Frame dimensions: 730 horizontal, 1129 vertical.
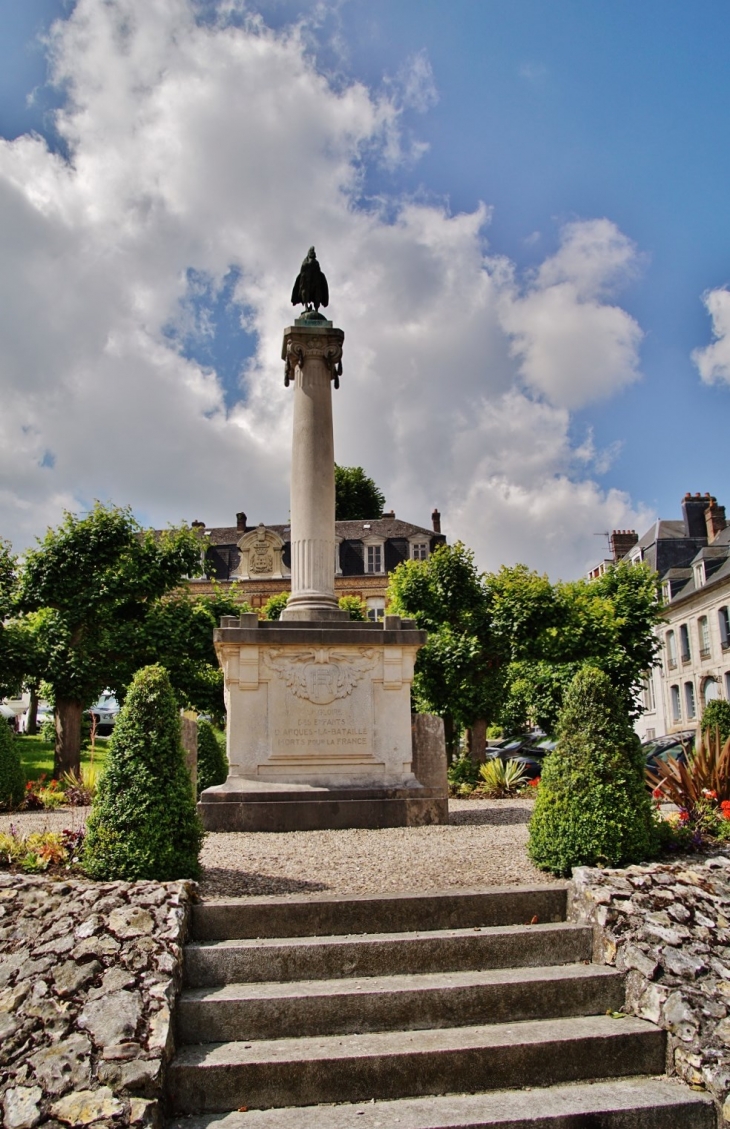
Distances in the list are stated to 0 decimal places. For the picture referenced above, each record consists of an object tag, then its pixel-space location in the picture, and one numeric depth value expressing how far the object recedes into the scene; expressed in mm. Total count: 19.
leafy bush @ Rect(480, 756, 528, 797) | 17172
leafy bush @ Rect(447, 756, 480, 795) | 19547
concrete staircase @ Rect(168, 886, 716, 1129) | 4461
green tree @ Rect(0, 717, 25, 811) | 12883
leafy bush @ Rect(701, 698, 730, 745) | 14016
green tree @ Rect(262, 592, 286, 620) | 35956
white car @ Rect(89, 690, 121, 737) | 39575
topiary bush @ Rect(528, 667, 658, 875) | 6582
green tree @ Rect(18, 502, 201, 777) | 19734
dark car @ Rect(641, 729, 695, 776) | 18928
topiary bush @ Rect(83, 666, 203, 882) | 6074
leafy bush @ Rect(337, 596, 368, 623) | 33894
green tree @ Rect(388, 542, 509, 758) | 23422
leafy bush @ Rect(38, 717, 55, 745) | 34066
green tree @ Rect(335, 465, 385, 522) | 57344
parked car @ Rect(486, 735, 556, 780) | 30756
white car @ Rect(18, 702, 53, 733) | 44125
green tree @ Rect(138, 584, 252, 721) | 20672
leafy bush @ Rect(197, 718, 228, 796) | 13641
